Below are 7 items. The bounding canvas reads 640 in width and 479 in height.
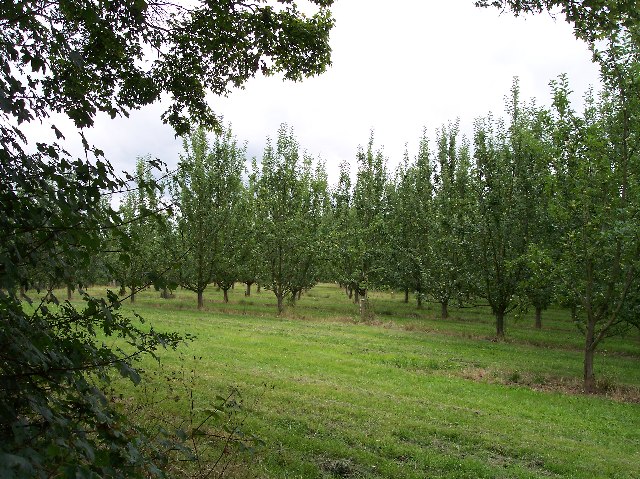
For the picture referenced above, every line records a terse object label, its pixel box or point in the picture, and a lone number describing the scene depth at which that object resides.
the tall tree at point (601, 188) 14.25
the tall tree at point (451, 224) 26.64
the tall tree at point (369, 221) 34.91
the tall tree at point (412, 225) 38.75
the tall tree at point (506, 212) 24.27
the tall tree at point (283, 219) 34.12
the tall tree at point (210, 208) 34.28
